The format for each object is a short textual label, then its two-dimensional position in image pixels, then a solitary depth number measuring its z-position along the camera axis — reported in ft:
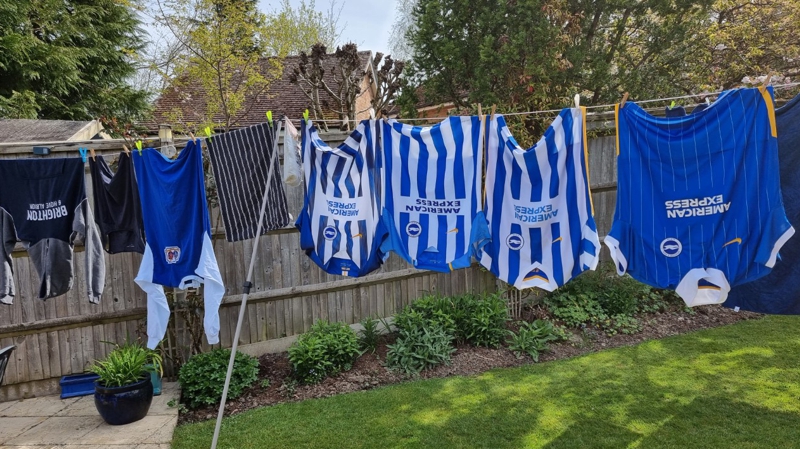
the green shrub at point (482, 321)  17.68
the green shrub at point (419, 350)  16.38
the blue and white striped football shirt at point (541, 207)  10.69
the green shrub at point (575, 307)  19.25
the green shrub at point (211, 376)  14.67
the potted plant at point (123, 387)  13.12
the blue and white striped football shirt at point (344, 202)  12.23
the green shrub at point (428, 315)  17.46
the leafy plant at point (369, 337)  17.39
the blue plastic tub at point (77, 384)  15.14
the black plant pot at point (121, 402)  13.09
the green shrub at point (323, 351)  15.62
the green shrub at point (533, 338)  17.31
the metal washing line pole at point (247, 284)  10.37
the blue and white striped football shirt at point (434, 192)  11.48
